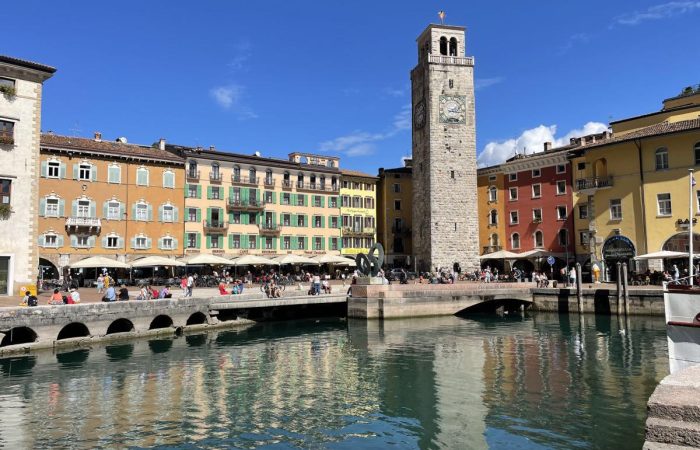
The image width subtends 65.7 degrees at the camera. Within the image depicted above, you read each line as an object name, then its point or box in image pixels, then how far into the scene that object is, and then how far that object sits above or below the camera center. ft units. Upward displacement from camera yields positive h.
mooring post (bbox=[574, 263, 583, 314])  120.47 -6.04
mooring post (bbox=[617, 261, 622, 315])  113.09 -6.18
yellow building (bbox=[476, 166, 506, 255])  188.75 +20.48
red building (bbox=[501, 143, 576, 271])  166.81 +19.12
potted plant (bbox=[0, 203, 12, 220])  95.66 +12.12
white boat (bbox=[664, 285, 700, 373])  44.39 -5.35
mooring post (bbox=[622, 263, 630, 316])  111.96 -6.27
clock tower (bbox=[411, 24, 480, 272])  179.52 +37.02
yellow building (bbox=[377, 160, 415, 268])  215.72 +22.32
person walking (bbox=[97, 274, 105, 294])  121.33 -1.72
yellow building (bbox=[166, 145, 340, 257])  168.25 +22.56
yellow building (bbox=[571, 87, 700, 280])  131.95 +19.74
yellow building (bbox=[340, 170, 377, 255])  205.16 +22.66
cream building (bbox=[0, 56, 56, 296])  96.68 +19.27
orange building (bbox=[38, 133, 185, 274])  140.15 +20.90
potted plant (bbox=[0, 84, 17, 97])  97.09 +33.83
